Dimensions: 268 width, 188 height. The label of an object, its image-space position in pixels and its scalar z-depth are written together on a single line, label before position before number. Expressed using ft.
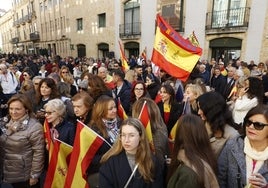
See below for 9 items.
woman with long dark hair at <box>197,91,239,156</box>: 7.67
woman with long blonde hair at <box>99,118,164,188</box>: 6.84
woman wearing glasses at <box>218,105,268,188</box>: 6.28
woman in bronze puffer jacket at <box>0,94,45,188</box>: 9.41
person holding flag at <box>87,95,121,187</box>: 9.05
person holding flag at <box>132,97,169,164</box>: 9.08
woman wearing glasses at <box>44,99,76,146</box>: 10.26
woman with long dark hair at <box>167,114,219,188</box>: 5.74
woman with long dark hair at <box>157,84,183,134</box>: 13.66
